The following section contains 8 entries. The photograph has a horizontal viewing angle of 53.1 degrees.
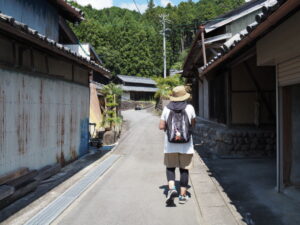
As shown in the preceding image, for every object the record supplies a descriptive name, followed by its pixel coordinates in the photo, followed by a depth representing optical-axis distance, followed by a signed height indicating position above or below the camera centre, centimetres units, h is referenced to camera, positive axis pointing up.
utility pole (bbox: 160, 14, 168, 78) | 4702 +1424
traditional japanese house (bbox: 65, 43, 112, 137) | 1397 +31
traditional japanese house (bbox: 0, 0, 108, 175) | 536 +46
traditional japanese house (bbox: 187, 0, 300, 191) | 471 +42
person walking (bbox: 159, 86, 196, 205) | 518 -46
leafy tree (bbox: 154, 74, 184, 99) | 3888 +370
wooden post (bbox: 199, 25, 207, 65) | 1176 +292
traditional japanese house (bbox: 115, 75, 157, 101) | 5634 +487
